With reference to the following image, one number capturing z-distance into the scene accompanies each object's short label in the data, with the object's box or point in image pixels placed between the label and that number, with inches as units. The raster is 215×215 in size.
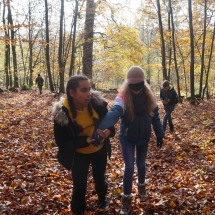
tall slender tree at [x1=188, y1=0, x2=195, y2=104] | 599.7
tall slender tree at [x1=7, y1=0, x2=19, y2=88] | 840.9
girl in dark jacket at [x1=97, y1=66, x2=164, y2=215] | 149.2
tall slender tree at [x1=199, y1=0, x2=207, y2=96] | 638.4
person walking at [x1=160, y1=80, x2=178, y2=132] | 365.1
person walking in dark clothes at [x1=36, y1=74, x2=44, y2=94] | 843.4
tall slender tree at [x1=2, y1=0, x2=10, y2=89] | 912.2
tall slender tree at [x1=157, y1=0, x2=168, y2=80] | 644.5
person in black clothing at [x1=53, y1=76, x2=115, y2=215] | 128.6
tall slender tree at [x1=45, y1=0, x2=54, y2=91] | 755.0
